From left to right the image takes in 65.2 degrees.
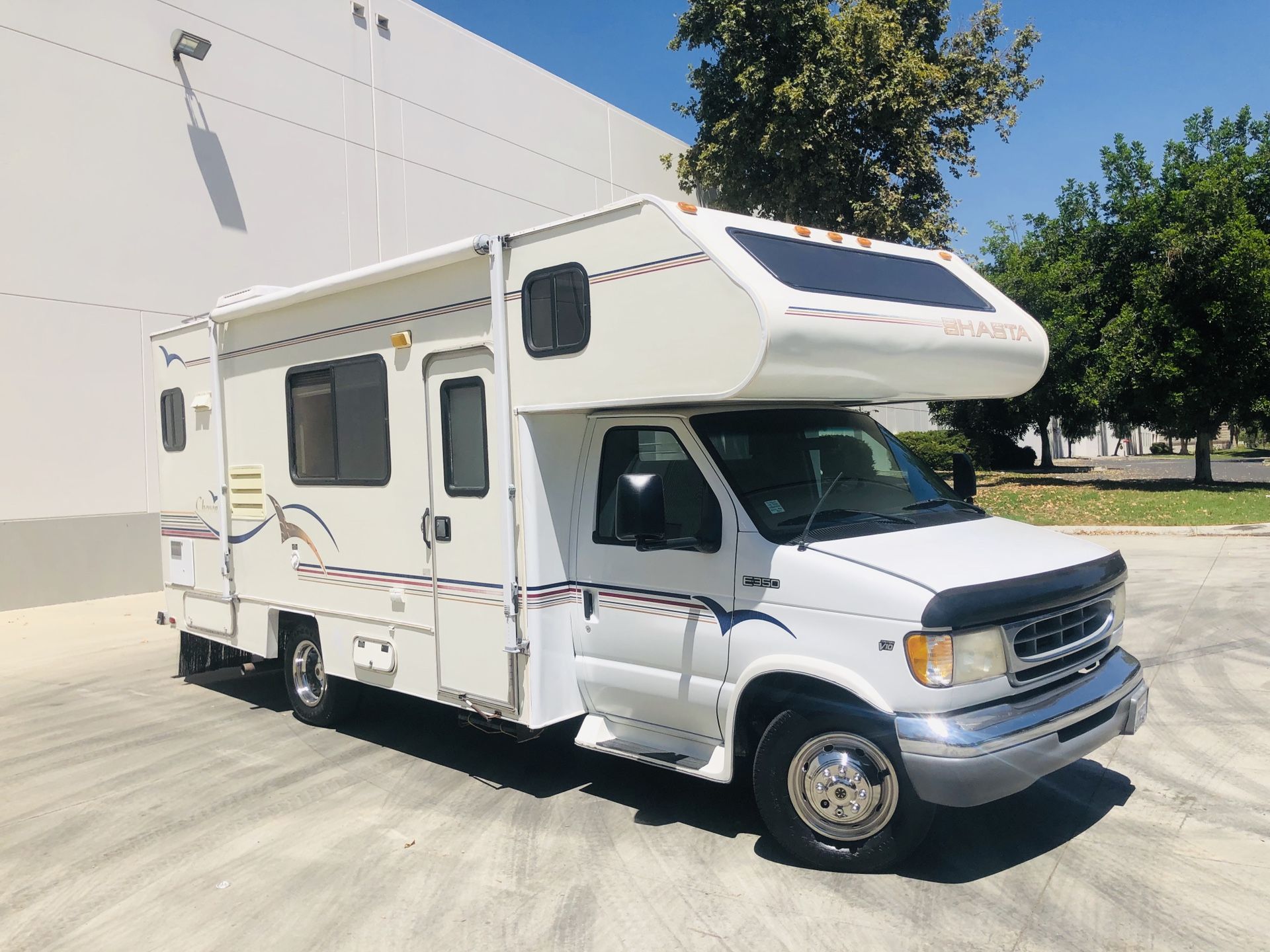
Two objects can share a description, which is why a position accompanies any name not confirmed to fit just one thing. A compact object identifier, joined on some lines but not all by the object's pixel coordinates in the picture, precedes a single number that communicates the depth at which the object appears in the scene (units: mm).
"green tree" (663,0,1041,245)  19062
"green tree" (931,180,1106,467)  22984
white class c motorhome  4199
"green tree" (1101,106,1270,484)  19844
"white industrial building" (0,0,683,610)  12711
